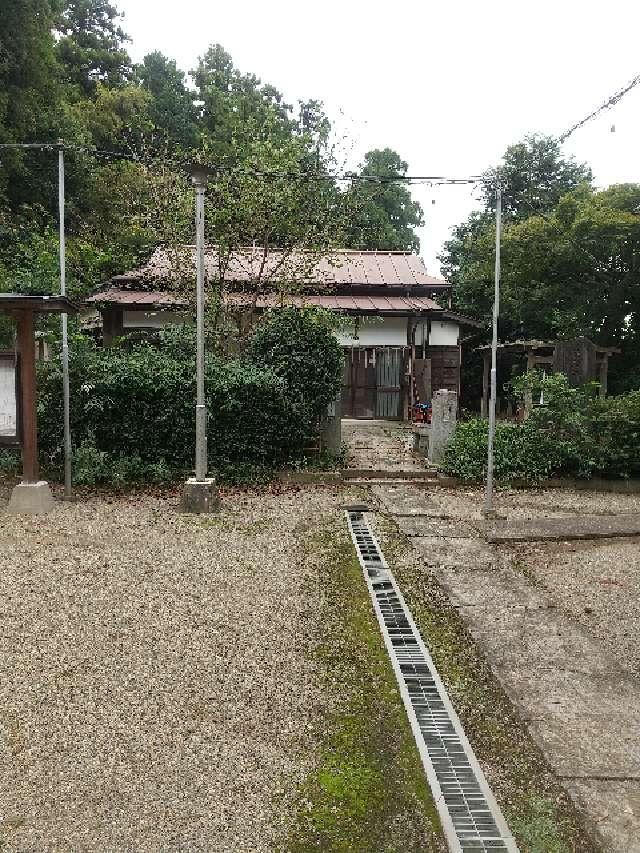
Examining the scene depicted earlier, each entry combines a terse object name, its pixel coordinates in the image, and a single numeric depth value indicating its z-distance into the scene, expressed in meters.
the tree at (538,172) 23.19
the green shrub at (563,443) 9.92
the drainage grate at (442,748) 2.49
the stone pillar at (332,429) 10.51
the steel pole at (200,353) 7.90
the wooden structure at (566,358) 10.89
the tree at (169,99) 28.47
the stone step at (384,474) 10.32
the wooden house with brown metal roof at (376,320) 13.52
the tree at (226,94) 22.05
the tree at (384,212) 12.37
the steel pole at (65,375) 8.08
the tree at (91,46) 26.05
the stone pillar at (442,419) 10.45
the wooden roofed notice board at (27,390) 7.86
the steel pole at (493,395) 7.88
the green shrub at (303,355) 9.96
